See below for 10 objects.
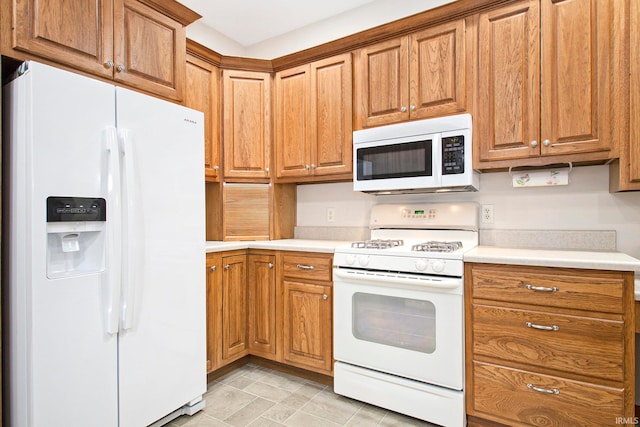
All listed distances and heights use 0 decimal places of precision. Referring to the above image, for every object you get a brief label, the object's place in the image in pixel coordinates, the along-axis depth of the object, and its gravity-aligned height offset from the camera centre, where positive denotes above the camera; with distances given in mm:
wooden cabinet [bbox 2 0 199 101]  1497 +870
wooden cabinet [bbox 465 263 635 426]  1513 -636
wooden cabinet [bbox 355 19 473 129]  2152 +890
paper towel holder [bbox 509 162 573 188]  2068 +201
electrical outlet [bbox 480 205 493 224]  2314 -26
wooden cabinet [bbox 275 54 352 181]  2576 +712
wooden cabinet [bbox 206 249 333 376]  2314 -677
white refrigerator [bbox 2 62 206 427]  1369 -180
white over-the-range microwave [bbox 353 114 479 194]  2068 +345
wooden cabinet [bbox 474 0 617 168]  1803 +715
